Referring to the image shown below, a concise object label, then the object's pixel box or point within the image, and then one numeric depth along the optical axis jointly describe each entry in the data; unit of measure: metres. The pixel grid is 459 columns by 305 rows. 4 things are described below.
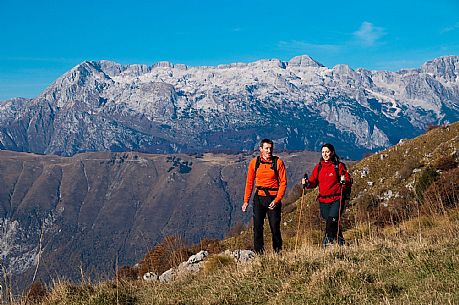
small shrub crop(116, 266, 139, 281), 19.20
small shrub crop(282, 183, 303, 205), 52.22
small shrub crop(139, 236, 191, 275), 19.20
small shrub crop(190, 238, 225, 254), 22.47
